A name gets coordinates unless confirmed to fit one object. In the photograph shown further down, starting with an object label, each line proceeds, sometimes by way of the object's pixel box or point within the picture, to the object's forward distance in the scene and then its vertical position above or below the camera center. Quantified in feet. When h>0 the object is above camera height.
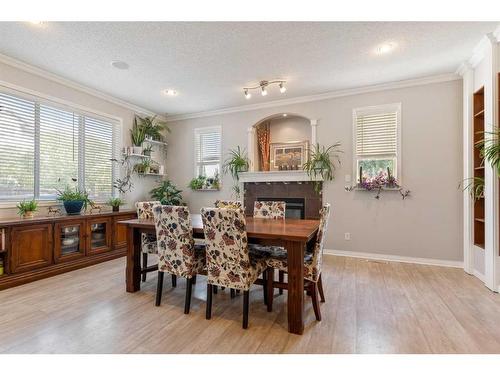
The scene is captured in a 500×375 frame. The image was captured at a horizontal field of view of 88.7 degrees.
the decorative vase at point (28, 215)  10.69 -1.17
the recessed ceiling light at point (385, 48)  9.38 +5.41
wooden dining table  6.52 -1.36
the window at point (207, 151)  17.69 +2.70
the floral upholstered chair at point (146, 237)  10.11 -1.96
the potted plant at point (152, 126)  16.96 +4.27
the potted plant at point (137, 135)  16.29 +3.41
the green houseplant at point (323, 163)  14.24 +1.55
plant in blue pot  12.08 -0.57
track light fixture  12.52 +5.34
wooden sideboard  9.52 -2.47
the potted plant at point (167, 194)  17.38 -0.36
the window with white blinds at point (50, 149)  10.73 +1.89
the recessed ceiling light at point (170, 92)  13.99 +5.41
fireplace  15.01 -1.01
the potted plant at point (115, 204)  14.15 -0.87
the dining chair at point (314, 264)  7.11 -2.14
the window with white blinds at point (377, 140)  13.12 +2.71
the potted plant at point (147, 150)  16.80 +2.52
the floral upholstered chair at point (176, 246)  7.55 -1.76
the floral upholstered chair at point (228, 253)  6.66 -1.73
